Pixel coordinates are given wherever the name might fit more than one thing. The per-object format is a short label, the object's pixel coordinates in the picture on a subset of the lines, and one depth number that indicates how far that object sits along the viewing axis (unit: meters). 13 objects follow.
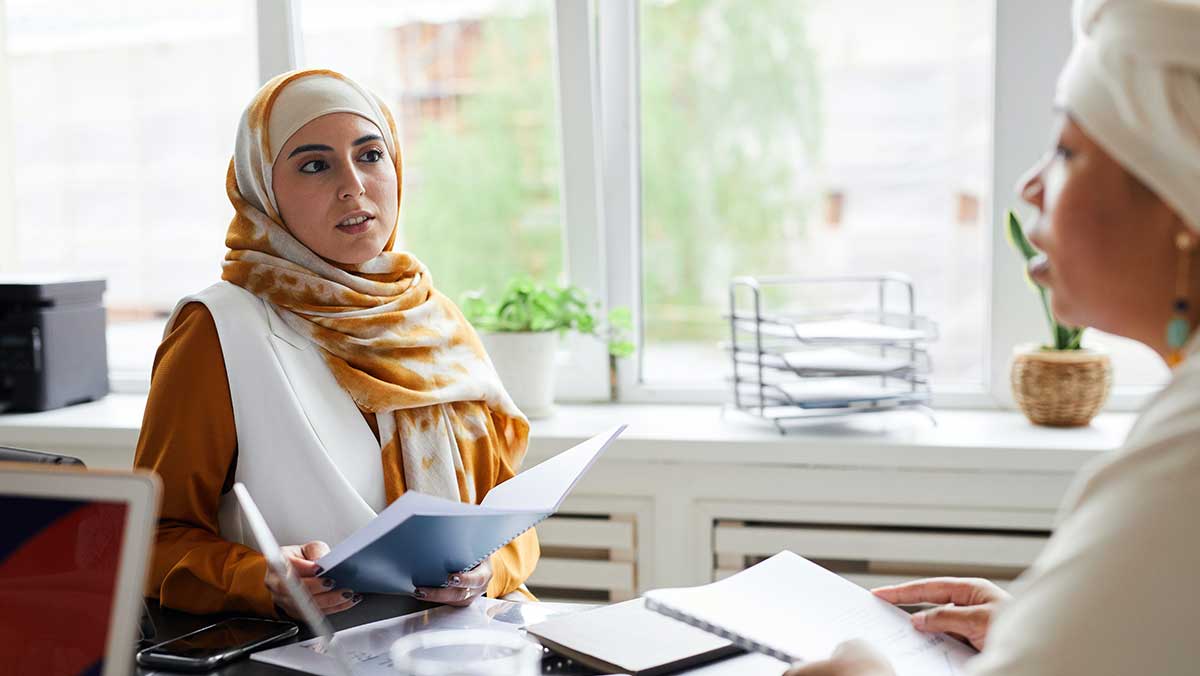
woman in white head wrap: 0.80
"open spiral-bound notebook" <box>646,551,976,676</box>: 1.17
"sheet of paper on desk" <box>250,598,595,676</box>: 1.21
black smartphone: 1.22
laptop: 0.89
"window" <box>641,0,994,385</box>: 2.73
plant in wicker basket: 2.43
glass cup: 1.15
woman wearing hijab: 1.62
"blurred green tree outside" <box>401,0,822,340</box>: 2.80
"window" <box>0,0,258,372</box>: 3.17
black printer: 2.75
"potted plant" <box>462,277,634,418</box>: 2.63
